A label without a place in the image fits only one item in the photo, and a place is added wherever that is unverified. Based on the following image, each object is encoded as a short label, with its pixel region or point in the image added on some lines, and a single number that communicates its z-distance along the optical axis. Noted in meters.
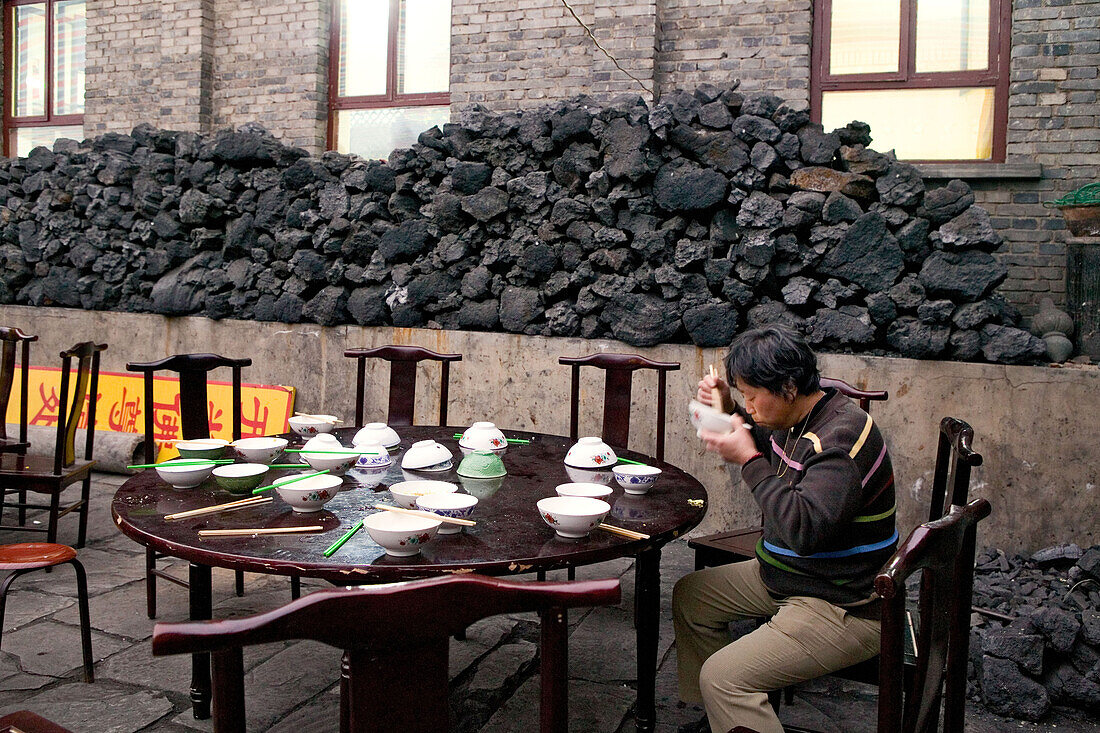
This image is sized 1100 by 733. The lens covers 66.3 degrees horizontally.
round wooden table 1.98
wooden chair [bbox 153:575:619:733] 1.15
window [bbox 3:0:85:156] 9.62
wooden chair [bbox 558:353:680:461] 3.94
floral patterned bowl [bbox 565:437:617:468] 2.87
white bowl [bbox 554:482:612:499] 2.54
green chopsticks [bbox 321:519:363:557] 2.03
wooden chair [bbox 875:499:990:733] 1.55
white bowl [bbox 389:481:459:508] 2.31
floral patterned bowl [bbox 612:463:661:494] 2.63
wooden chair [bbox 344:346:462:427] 4.18
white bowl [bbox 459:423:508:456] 2.97
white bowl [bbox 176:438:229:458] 2.81
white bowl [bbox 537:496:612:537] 2.14
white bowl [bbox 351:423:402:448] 3.02
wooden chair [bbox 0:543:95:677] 2.94
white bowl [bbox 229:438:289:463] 2.80
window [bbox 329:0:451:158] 7.91
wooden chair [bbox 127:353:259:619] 3.57
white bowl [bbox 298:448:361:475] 2.66
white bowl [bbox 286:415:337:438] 3.26
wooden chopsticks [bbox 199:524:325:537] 2.14
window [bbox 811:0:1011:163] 6.22
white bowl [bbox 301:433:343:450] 2.77
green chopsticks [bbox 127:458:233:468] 2.65
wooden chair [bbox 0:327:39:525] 4.50
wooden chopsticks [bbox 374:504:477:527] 2.10
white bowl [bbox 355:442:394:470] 2.77
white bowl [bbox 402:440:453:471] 2.82
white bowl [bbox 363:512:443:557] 1.97
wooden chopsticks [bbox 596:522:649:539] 2.20
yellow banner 6.12
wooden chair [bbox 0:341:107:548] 4.08
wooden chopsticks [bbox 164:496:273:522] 2.29
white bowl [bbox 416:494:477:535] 2.20
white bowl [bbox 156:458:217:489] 2.54
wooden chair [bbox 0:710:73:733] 1.68
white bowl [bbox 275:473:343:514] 2.30
